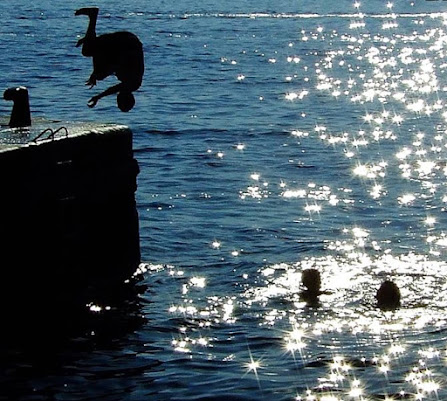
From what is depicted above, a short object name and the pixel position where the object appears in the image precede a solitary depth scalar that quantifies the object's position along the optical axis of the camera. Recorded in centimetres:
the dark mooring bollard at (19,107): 1838
